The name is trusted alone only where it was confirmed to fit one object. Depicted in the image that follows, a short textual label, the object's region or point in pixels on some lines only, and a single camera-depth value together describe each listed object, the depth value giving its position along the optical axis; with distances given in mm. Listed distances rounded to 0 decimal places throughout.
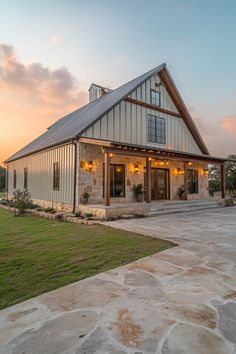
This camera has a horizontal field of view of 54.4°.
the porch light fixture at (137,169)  12594
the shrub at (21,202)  11696
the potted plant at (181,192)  14797
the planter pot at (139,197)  12547
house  10516
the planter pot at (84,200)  10260
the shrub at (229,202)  14584
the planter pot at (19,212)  11659
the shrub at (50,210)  11094
